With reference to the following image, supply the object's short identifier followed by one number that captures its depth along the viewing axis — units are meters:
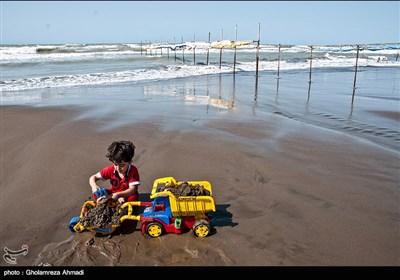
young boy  4.05
